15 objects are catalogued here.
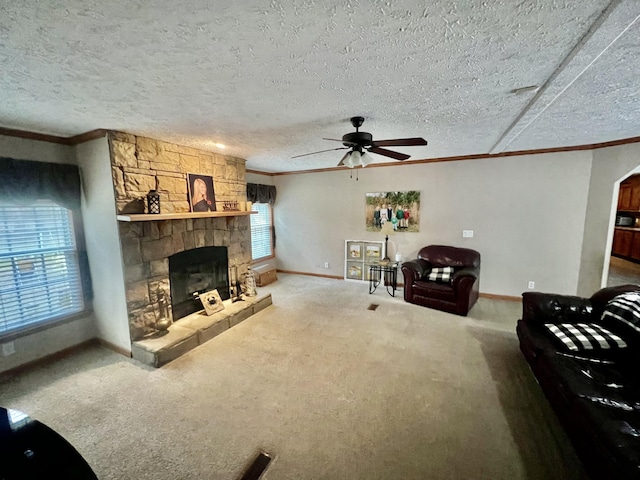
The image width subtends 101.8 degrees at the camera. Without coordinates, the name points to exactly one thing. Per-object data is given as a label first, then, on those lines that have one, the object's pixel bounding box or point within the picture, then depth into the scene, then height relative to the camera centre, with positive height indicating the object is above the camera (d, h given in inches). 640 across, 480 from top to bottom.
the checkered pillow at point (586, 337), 79.6 -41.0
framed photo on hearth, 138.9 -49.3
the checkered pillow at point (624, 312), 79.7 -33.5
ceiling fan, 90.4 +23.5
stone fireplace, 109.6 -4.9
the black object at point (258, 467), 62.4 -63.2
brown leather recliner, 147.8 -42.9
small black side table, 192.1 -52.0
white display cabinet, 211.8 -38.5
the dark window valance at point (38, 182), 97.3 +12.4
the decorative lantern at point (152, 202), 113.0 +4.4
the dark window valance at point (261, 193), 211.0 +15.2
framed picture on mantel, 135.1 +9.8
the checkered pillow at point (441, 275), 161.5 -41.0
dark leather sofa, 51.2 -45.3
